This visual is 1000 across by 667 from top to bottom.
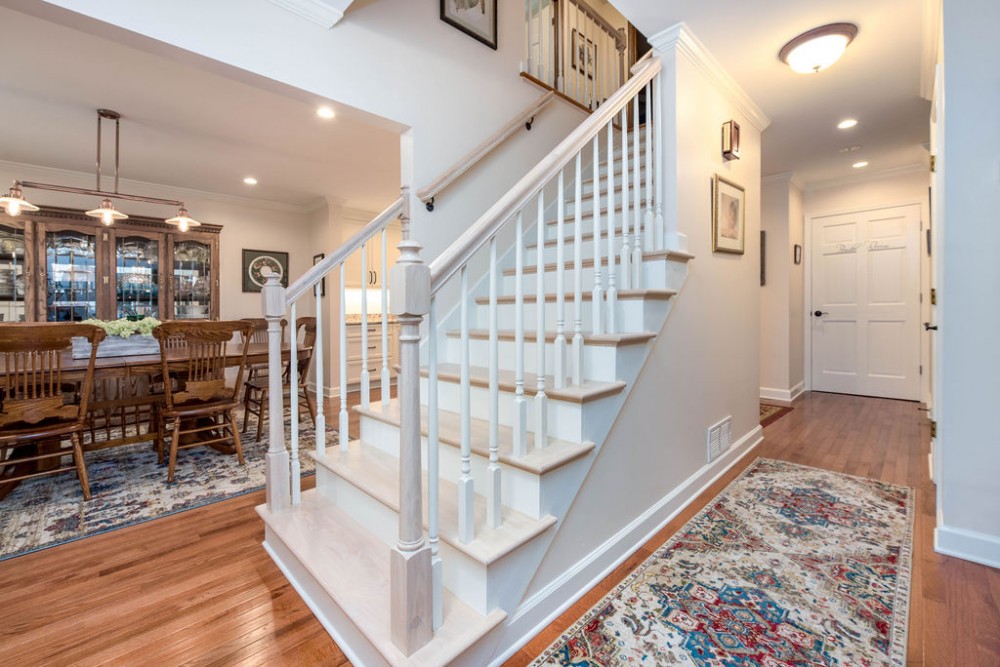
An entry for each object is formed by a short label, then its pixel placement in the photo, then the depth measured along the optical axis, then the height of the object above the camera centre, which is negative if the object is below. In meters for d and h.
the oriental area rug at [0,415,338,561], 2.03 -0.91
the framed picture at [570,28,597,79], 3.42 +2.25
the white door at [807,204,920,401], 4.59 +0.28
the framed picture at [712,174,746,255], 2.49 +0.69
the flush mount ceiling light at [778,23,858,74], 2.17 +1.46
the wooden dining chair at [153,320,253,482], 2.62 -0.30
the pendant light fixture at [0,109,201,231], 2.84 +0.92
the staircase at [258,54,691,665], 1.11 -0.42
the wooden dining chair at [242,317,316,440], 3.35 -0.38
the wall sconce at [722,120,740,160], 2.58 +1.15
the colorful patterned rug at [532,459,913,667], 1.30 -0.96
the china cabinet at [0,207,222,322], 3.91 +0.64
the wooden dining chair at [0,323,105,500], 2.12 -0.35
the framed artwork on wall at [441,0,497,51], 2.57 +1.94
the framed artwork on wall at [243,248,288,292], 5.38 +0.84
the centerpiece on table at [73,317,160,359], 3.24 -0.07
